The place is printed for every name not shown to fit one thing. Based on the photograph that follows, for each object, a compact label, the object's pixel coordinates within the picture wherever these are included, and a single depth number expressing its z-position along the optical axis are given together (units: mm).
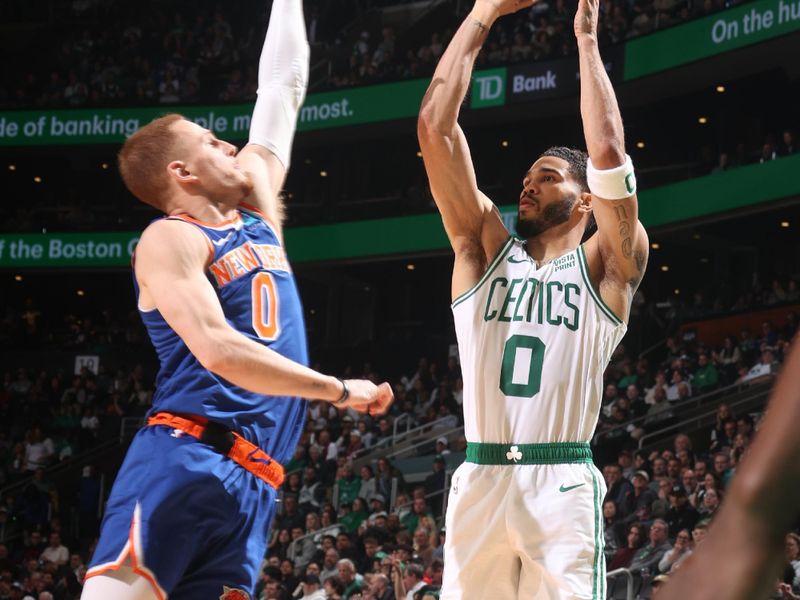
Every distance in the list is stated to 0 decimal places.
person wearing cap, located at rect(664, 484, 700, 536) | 11305
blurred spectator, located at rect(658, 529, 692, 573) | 10188
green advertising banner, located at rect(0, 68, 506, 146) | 23047
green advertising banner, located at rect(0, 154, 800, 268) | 19219
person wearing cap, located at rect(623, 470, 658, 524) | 11797
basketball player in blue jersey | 3213
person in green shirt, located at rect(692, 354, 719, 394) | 15875
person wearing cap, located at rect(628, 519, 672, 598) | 10602
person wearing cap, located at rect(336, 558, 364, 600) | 12344
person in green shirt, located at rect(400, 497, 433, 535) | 13703
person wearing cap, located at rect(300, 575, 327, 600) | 12220
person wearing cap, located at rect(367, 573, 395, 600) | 11609
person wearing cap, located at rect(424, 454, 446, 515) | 15297
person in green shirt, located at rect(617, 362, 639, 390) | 16625
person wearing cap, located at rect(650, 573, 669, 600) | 8752
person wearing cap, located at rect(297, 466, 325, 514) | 16234
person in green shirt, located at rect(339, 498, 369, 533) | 14928
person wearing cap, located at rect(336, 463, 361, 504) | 16031
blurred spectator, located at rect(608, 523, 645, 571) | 11031
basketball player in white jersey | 4230
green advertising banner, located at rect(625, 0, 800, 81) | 18656
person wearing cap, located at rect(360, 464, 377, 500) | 15821
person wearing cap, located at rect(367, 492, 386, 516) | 14875
